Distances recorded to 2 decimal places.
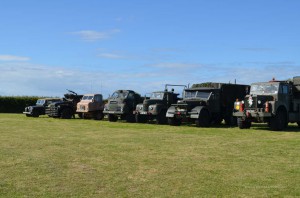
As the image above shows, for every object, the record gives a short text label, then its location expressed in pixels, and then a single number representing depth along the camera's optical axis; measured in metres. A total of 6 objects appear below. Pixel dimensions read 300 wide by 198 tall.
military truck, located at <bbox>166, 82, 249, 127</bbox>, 19.38
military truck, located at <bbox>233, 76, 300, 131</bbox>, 16.95
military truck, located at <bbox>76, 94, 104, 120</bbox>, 27.52
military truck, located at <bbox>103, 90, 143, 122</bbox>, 23.80
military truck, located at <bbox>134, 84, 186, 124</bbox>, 21.75
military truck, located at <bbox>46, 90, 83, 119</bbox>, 28.28
